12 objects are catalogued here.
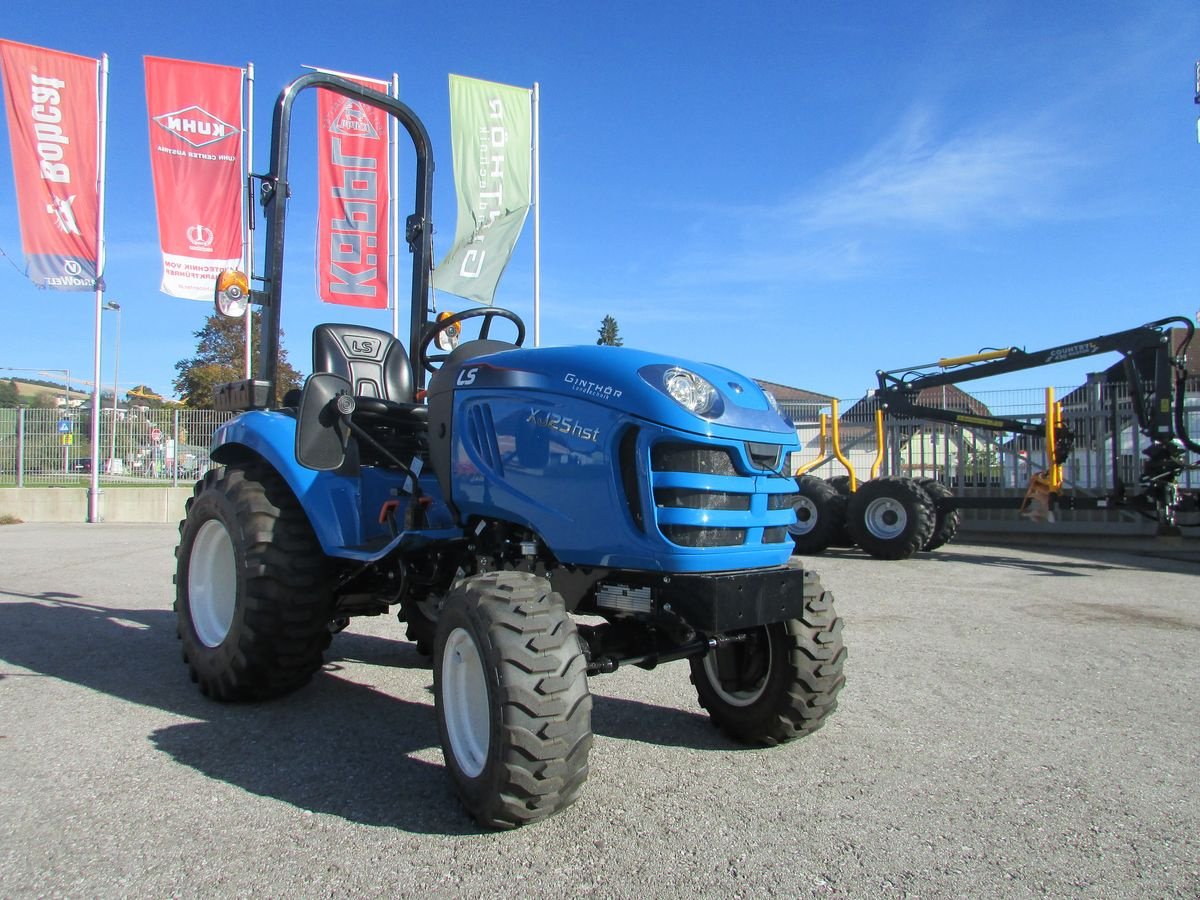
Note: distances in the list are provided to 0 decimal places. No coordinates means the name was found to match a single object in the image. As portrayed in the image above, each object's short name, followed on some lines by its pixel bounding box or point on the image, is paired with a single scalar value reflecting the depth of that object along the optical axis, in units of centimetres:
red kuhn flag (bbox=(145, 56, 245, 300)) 1398
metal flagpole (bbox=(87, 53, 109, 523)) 1546
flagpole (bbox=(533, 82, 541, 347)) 1513
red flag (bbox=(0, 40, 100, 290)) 1450
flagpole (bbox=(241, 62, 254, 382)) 1474
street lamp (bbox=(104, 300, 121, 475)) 1703
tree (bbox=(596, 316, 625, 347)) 6712
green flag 1374
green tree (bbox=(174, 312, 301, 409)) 3972
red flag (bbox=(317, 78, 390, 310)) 1377
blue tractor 271
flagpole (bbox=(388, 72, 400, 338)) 1420
